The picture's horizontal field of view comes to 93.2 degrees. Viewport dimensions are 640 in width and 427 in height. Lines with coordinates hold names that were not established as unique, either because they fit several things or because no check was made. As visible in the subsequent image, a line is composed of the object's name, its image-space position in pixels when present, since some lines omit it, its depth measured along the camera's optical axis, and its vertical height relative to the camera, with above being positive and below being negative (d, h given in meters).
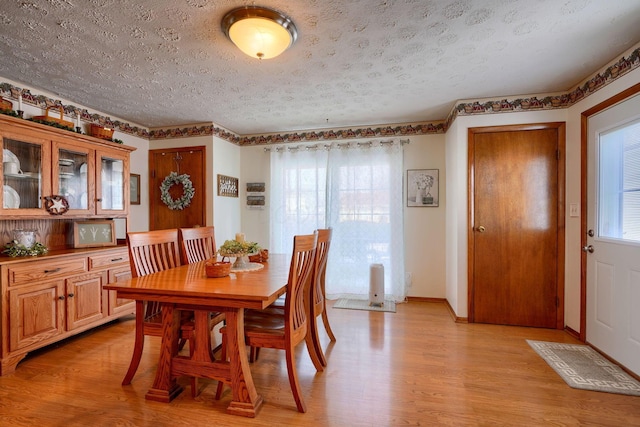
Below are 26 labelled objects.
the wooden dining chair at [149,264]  2.00 -0.37
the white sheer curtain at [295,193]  4.21 +0.30
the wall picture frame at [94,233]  2.94 -0.19
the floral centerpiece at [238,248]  2.15 -0.25
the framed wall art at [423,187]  3.90 +0.34
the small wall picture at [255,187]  4.50 +0.40
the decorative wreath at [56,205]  2.59 +0.09
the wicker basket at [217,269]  1.93 -0.35
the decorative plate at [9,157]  2.33 +0.46
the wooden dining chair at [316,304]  2.16 -0.69
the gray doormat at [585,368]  2.00 -1.14
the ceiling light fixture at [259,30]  1.73 +1.09
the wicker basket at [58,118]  2.68 +0.88
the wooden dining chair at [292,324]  1.76 -0.71
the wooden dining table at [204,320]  1.62 -0.63
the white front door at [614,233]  2.15 -0.16
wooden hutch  2.25 -0.16
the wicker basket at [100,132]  3.12 +0.86
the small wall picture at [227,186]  4.06 +0.39
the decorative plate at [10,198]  2.34 +0.13
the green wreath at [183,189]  3.95 +0.31
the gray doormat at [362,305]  3.60 -1.12
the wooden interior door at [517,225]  2.99 -0.12
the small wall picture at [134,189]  3.89 +0.33
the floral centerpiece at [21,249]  2.37 -0.28
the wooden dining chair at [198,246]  2.51 -0.29
